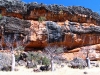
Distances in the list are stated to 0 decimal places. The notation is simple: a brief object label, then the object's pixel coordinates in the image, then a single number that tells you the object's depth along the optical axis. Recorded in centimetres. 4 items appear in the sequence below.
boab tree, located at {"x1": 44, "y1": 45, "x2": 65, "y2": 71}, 2453
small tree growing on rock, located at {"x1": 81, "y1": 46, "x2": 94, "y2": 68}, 2969
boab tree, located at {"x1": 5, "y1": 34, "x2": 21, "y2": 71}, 2669
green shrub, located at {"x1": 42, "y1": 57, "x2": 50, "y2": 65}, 2326
